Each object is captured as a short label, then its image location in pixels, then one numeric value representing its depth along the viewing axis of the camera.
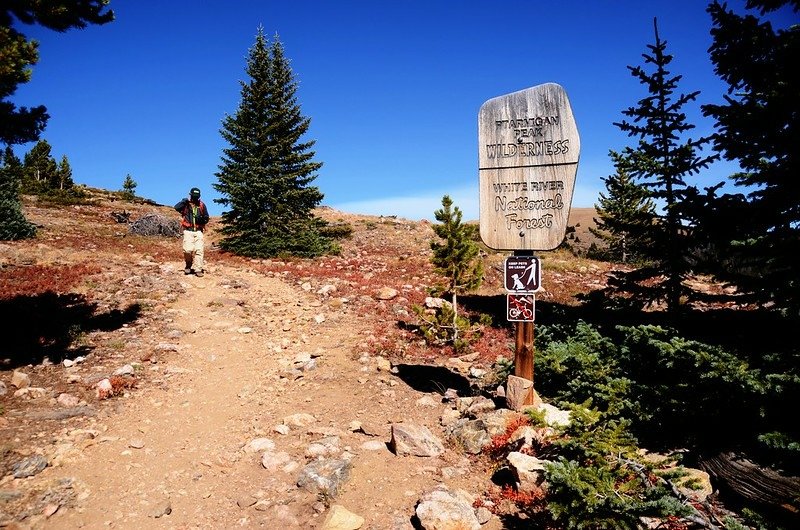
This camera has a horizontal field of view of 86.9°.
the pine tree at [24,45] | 6.52
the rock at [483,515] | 4.36
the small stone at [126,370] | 8.03
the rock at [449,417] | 6.64
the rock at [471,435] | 5.79
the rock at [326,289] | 14.98
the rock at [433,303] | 13.15
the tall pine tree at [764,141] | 5.62
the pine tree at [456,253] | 10.41
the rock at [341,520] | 4.32
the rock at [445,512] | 4.19
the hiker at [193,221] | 14.80
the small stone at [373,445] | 5.93
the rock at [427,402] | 7.41
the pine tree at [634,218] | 9.04
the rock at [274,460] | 5.55
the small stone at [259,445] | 5.96
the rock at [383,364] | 9.01
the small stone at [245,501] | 4.83
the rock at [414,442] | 5.73
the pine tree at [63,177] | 52.06
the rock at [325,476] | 4.97
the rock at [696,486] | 3.74
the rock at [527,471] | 4.61
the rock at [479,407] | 6.58
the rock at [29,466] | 5.01
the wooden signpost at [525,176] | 5.68
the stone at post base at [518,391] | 6.14
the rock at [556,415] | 5.65
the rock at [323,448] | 5.78
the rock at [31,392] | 6.92
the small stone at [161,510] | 4.61
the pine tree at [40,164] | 56.11
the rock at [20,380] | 7.13
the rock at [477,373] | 8.70
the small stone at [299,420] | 6.66
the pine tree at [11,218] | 19.53
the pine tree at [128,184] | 68.81
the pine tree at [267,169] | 21.50
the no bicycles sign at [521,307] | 6.03
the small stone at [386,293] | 14.52
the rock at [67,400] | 6.83
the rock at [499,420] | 5.93
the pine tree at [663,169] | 8.66
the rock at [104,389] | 7.22
